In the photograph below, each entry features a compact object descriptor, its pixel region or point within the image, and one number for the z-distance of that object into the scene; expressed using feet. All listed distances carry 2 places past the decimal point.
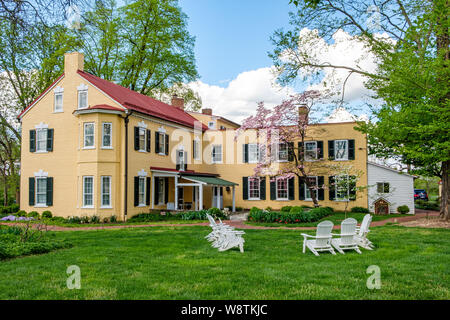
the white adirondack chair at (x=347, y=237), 32.71
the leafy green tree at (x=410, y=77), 49.96
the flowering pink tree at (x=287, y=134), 80.02
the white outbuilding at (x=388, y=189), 83.82
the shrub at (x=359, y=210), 82.87
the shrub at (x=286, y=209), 80.36
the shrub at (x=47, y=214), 69.32
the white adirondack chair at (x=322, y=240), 31.30
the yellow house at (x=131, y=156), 67.77
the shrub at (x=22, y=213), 69.21
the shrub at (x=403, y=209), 82.75
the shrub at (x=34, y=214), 70.67
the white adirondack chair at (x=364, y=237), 34.70
